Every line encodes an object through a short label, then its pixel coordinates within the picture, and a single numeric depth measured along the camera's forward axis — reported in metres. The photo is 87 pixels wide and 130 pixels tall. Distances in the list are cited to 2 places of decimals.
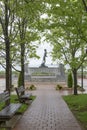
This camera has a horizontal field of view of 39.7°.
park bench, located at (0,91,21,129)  3.56
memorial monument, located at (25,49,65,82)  16.40
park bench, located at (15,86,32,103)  6.21
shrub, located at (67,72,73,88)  12.13
